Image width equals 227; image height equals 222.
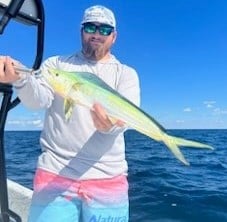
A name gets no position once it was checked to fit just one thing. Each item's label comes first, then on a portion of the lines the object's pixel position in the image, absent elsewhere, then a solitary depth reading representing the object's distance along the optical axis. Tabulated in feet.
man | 4.20
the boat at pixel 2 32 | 3.71
